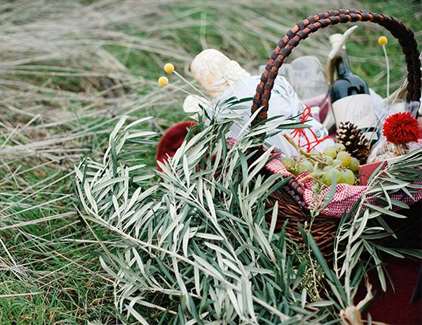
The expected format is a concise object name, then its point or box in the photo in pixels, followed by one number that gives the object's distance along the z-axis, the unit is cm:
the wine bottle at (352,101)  168
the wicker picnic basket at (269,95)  138
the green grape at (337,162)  146
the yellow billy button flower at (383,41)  167
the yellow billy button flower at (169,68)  149
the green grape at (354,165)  150
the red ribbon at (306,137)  158
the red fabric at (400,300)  140
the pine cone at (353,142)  159
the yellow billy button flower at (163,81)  153
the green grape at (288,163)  147
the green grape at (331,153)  152
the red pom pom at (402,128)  141
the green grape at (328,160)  147
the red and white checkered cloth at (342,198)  134
